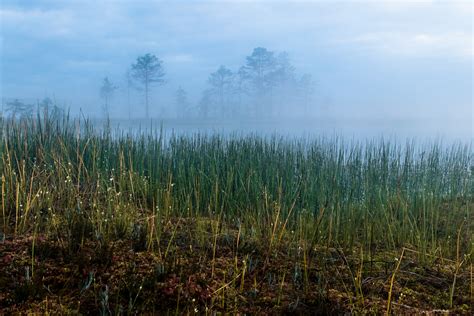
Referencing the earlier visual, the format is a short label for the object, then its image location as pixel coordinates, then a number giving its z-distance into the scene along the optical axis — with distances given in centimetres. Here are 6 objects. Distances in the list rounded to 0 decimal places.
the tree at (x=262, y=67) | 5650
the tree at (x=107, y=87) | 5328
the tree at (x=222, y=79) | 6120
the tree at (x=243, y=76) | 6002
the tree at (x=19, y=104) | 4062
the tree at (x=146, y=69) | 5015
